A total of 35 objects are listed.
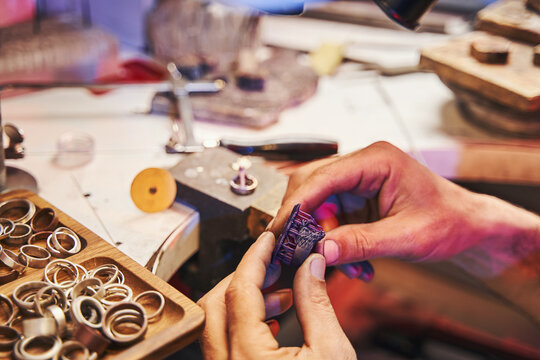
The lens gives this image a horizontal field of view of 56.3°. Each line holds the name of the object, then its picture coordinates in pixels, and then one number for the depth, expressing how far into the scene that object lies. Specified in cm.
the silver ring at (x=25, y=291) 55
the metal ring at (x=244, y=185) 79
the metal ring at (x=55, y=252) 63
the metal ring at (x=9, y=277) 59
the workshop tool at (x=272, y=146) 96
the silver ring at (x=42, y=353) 50
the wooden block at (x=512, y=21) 114
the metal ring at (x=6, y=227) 65
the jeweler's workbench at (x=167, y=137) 81
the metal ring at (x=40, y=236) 66
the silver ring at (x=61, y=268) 59
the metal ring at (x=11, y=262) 60
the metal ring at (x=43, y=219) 68
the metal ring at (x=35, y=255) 62
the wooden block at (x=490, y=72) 96
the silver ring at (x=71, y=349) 50
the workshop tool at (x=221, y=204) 76
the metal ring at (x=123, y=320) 51
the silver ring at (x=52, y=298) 55
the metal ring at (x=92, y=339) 51
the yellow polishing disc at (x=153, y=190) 81
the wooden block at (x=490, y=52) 105
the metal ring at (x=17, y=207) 70
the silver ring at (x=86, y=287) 57
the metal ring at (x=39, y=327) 52
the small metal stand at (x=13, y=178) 78
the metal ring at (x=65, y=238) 64
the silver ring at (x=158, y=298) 55
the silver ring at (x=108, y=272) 61
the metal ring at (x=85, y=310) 52
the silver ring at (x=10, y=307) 54
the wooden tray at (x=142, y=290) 52
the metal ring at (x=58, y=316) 53
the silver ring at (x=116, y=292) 57
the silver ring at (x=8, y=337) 51
